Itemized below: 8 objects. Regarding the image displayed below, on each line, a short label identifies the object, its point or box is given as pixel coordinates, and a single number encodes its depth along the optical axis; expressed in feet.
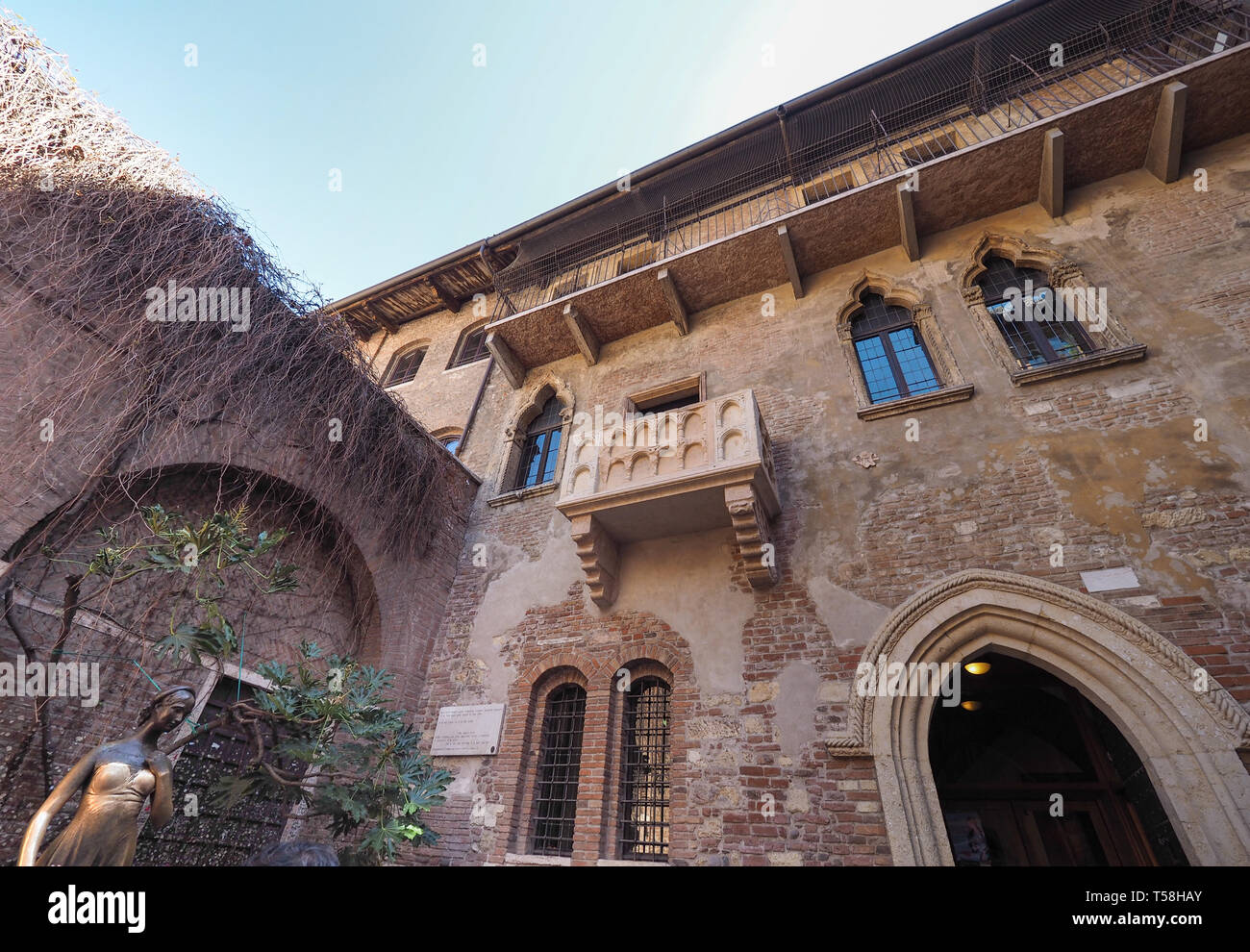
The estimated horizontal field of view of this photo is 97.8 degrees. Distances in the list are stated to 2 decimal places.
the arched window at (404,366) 42.74
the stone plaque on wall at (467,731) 21.22
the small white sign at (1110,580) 15.34
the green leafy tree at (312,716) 13.26
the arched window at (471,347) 39.85
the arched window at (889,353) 22.71
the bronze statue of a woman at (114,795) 10.00
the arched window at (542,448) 29.91
